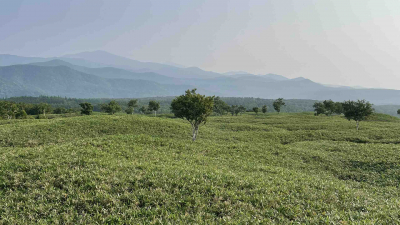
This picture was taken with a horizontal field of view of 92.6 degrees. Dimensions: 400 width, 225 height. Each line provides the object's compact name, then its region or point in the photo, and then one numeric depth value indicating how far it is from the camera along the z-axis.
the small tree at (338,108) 110.94
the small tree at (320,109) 113.55
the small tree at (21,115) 96.00
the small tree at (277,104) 130.00
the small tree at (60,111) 156.12
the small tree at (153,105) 102.32
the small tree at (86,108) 85.38
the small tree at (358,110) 48.88
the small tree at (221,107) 160.60
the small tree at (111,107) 97.91
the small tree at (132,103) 116.81
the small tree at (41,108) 118.62
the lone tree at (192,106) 32.75
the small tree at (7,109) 83.19
